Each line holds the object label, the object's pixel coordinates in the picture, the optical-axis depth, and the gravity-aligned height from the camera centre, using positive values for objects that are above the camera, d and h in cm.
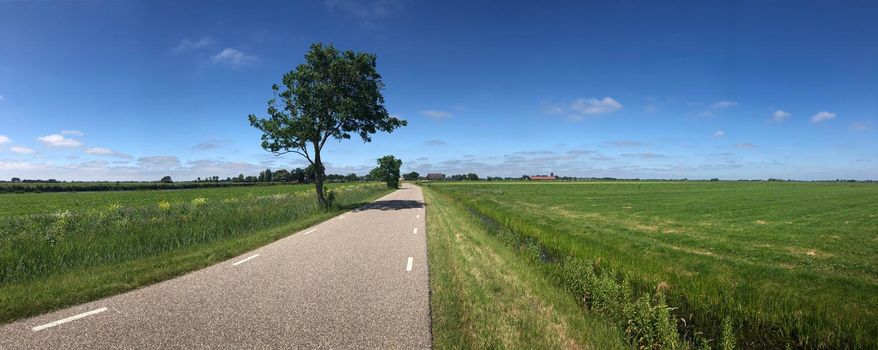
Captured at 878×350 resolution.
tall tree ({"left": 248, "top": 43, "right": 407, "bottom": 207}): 2688 +652
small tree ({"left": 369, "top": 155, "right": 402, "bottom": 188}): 10962 +559
